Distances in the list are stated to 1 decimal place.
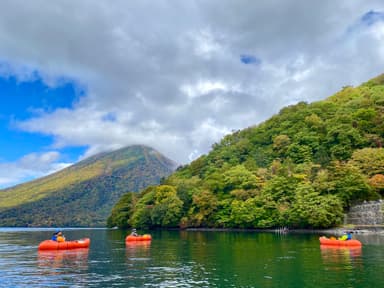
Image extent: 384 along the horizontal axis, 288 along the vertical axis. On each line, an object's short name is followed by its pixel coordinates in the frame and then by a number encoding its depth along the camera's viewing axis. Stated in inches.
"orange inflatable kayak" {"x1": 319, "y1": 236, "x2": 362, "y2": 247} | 1519.9
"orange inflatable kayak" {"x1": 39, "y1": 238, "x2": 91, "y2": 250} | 1589.6
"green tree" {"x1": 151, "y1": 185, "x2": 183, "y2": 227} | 3762.3
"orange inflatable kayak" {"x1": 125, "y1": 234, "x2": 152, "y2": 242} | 2059.5
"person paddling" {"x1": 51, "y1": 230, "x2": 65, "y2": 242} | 1639.5
